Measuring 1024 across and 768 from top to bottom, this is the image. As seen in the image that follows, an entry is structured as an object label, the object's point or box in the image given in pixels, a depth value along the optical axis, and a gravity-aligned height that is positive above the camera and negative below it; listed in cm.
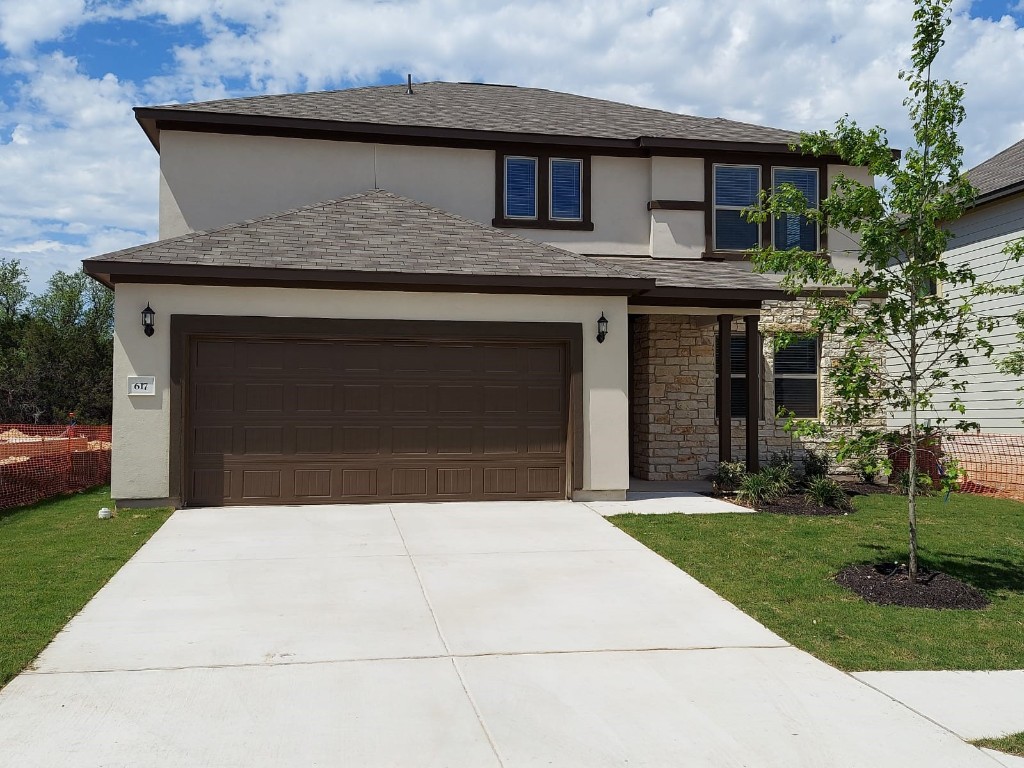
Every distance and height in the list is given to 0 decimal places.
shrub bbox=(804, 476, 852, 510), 1297 -147
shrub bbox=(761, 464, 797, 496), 1356 -127
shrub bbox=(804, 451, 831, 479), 1525 -123
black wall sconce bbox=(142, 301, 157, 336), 1159 +99
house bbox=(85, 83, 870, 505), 1188 +134
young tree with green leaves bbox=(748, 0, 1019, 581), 773 +148
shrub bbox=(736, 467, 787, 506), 1323 -142
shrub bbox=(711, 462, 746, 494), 1407 -130
